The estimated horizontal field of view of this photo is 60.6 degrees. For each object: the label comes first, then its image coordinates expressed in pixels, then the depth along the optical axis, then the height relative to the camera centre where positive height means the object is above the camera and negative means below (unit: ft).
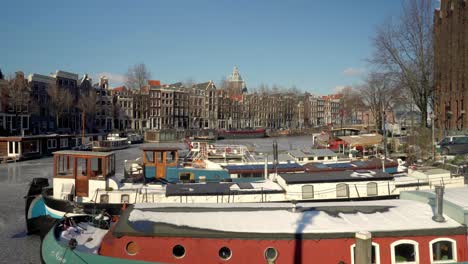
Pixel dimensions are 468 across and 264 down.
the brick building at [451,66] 140.15 +21.80
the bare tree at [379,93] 145.06 +16.29
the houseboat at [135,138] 234.38 -5.53
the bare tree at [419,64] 130.93 +21.18
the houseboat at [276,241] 31.94 -9.02
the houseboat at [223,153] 98.17 -6.21
